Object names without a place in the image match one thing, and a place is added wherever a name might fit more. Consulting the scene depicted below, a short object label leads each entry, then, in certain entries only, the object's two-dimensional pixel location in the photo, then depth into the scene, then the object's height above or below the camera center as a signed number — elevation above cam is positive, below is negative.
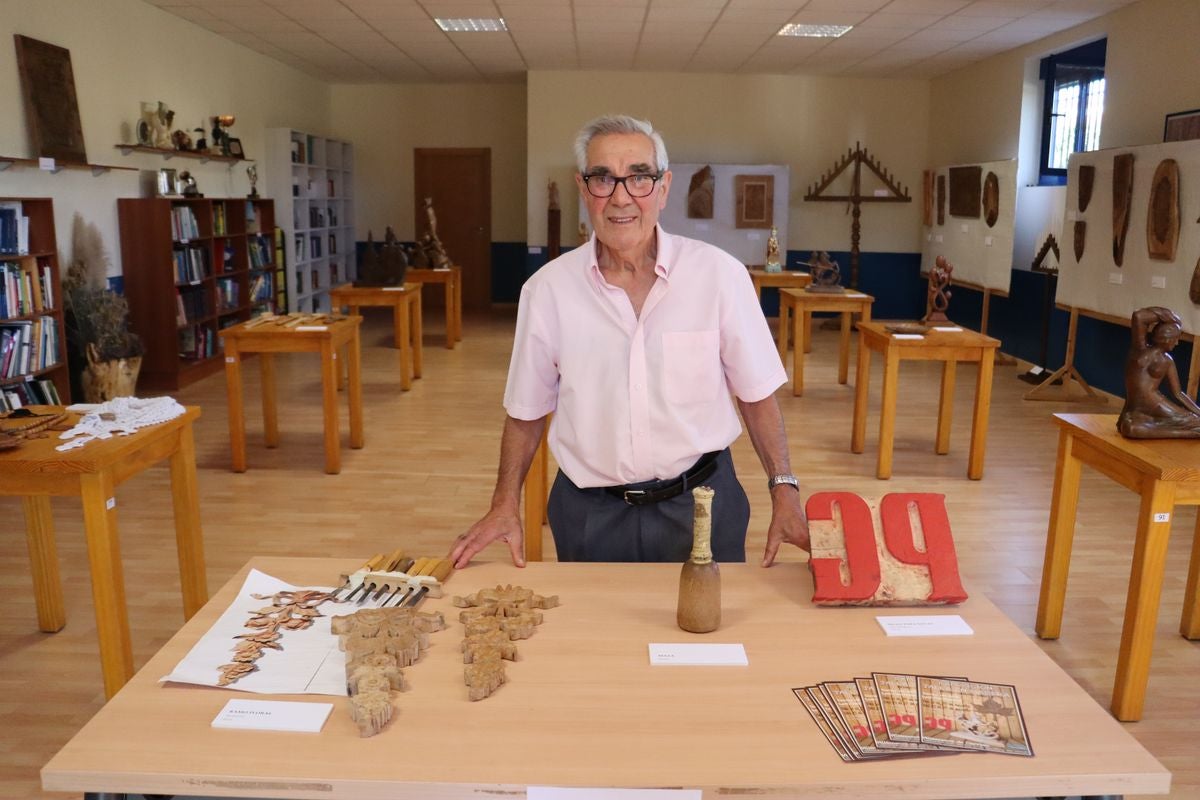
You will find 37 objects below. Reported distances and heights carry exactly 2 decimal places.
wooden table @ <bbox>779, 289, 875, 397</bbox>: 7.57 -0.68
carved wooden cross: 12.59 +0.37
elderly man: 2.08 -0.34
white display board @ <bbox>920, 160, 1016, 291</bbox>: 9.59 -0.23
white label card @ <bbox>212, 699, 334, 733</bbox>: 1.40 -0.72
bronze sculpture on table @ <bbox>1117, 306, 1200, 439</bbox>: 3.02 -0.50
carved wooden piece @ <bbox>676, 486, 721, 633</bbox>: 1.67 -0.62
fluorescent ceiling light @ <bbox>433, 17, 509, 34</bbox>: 9.27 +1.79
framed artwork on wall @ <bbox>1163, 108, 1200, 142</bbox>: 6.84 +0.67
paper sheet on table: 1.51 -0.71
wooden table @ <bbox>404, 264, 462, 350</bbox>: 9.65 -0.76
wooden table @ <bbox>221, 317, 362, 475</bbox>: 5.34 -0.75
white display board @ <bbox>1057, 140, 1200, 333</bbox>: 6.35 -0.23
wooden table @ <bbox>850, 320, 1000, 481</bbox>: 5.43 -0.76
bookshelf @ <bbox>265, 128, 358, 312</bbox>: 11.17 +0.05
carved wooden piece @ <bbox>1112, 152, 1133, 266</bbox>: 7.12 +0.16
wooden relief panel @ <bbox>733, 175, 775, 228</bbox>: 12.29 +0.24
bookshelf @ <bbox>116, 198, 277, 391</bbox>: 7.96 -0.57
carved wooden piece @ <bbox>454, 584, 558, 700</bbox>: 1.50 -0.69
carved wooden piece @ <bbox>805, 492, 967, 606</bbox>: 1.80 -0.61
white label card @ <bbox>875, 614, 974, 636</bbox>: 1.71 -0.70
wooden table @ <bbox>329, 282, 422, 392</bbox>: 7.49 -0.69
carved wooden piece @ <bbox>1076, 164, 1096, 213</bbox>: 7.73 +0.29
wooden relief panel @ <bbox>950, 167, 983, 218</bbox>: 10.41 +0.31
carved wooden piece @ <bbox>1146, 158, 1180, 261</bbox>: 6.48 +0.05
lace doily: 2.85 -0.62
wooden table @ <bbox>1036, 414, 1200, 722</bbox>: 2.77 -0.79
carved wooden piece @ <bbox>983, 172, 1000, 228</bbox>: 9.84 +0.21
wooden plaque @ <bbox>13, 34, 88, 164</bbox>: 6.52 +0.75
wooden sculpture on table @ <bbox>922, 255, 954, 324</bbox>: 5.89 -0.42
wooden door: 13.74 +0.12
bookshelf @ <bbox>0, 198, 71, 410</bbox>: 5.86 -0.60
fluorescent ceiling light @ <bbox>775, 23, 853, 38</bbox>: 9.41 +1.79
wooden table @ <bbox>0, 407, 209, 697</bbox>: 2.64 -0.74
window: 9.08 +1.08
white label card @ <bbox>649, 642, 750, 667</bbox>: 1.59 -0.71
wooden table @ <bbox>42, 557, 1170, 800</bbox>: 1.28 -0.72
